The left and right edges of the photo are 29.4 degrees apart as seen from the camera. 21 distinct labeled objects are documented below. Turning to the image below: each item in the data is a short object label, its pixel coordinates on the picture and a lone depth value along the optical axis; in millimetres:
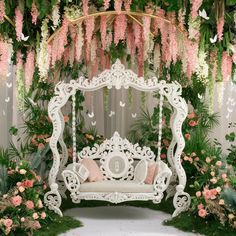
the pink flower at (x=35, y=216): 4068
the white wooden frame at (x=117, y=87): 4628
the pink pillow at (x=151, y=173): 4871
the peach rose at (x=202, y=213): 4214
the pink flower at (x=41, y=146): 5293
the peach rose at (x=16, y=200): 4012
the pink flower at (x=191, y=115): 5677
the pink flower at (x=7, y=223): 3866
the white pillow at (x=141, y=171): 4815
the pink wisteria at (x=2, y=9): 4018
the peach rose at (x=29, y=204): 4087
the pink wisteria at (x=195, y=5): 3943
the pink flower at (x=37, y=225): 4050
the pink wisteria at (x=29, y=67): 4569
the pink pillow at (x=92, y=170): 4871
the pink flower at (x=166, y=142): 5674
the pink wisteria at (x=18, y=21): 4143
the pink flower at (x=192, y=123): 5668
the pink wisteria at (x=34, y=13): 4084
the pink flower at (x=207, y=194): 4270
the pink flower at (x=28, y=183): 4236
